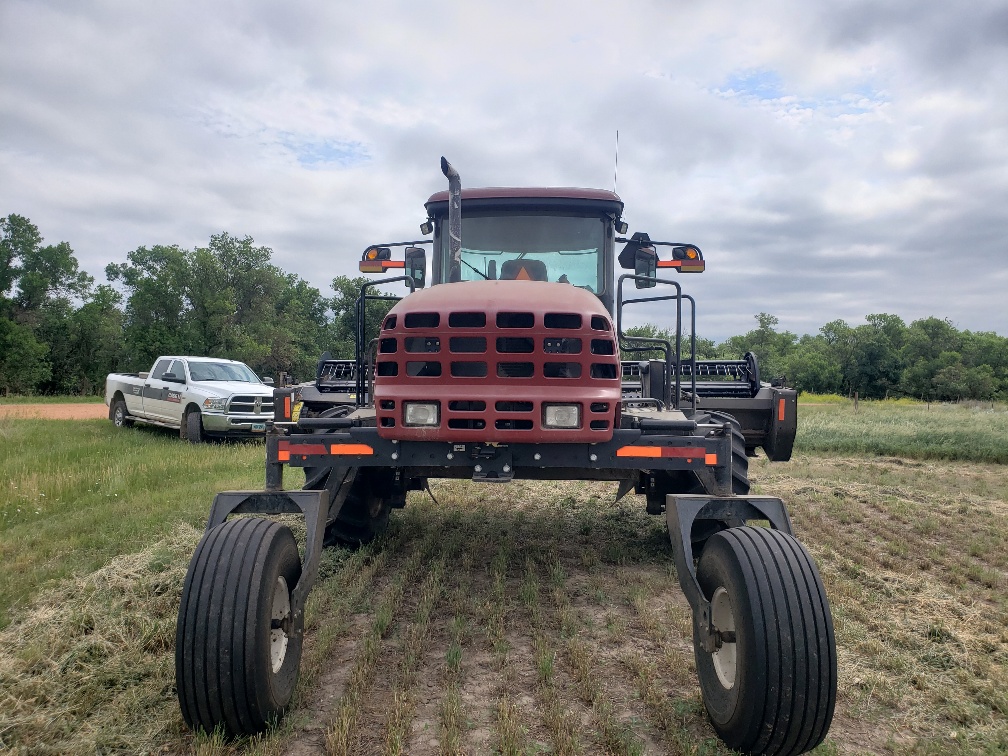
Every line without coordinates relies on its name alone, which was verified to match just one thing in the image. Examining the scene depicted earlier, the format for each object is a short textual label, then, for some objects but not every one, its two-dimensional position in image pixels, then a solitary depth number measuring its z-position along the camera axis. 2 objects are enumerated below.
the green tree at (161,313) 32.56
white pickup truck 13.24
